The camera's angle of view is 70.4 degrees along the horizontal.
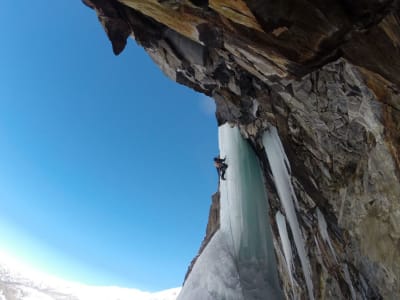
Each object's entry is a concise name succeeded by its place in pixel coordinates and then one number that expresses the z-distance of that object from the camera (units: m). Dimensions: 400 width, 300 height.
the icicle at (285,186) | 7.27
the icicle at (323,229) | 6.19
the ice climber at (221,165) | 10.22
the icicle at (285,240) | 8.26
